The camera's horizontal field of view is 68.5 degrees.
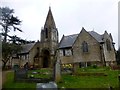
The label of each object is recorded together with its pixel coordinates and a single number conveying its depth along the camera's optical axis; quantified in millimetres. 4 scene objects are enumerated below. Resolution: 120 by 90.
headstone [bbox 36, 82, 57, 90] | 3785
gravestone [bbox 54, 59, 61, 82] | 8664
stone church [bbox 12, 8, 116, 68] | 18618
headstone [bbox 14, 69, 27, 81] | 9145
